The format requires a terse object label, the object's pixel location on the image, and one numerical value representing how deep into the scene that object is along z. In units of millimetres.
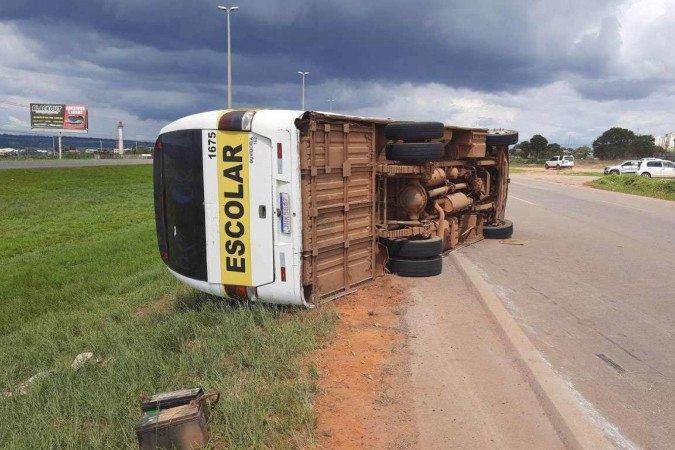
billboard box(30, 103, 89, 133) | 76625
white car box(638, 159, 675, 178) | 39781
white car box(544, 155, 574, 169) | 59125
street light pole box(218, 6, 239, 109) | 24422
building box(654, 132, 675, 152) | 117375
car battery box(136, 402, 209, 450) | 3174
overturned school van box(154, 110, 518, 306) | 5395
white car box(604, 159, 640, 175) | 41125
